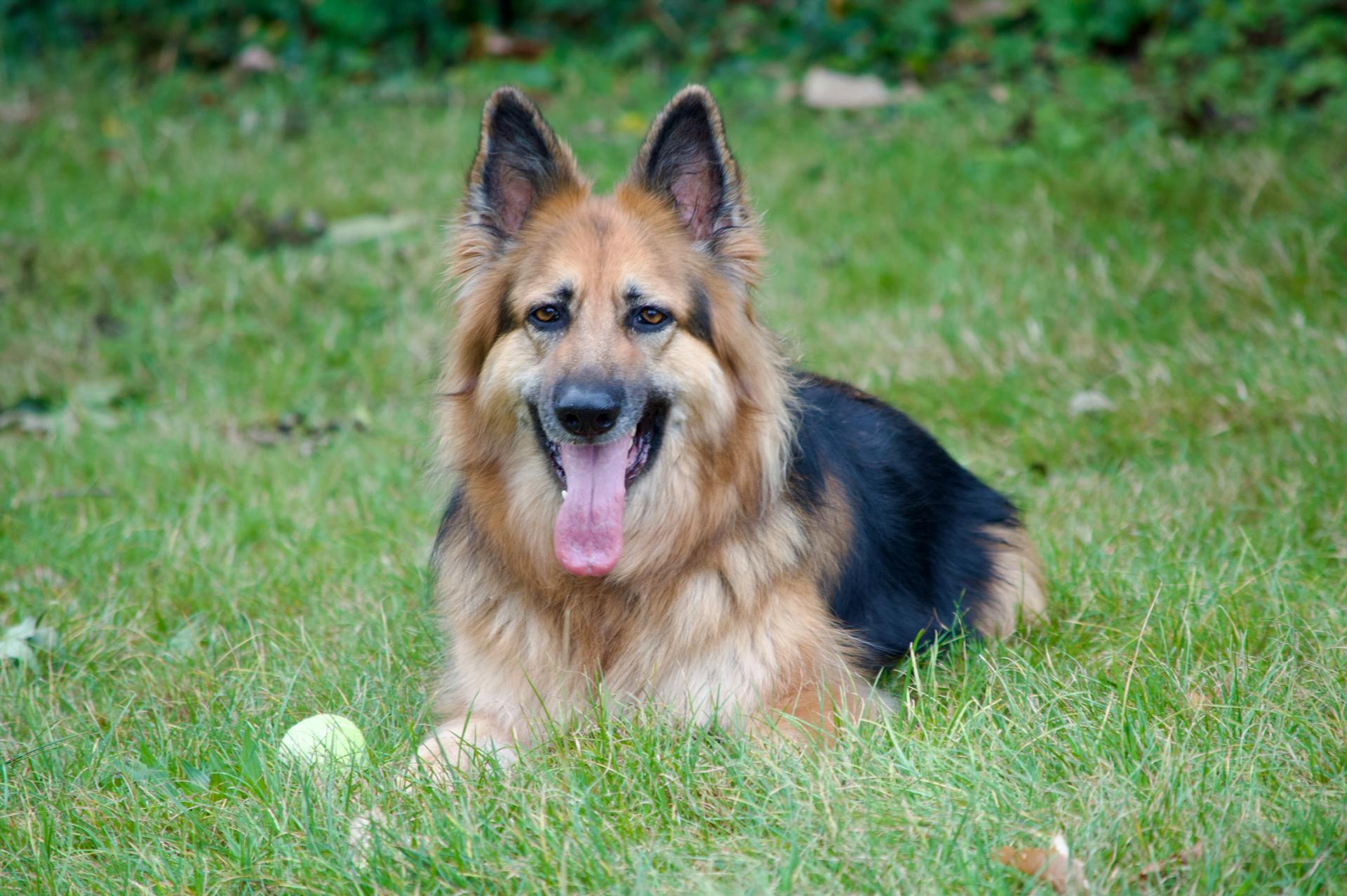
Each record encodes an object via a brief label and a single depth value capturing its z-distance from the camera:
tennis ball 6.51
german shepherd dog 7.00
